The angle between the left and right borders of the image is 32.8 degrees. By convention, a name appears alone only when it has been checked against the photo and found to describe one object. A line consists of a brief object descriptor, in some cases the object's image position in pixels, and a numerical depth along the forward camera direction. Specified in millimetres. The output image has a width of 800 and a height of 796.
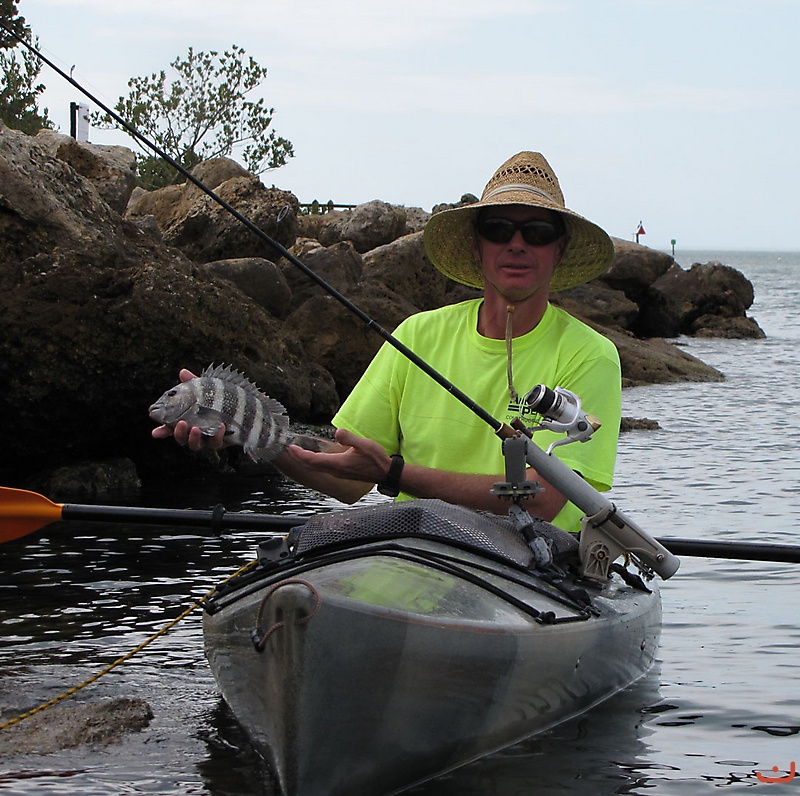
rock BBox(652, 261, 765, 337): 37469
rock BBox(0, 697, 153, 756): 5062
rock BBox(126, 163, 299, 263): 17688
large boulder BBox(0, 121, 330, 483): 10328
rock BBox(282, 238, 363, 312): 16625
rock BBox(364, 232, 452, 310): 20094
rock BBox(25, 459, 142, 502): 10492
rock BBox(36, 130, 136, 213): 17000
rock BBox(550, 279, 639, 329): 28991
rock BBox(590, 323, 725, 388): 22438
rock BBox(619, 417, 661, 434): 15867
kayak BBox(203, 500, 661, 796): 3807
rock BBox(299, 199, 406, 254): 25719
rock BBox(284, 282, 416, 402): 15203
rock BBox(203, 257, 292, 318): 15391
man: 5078
